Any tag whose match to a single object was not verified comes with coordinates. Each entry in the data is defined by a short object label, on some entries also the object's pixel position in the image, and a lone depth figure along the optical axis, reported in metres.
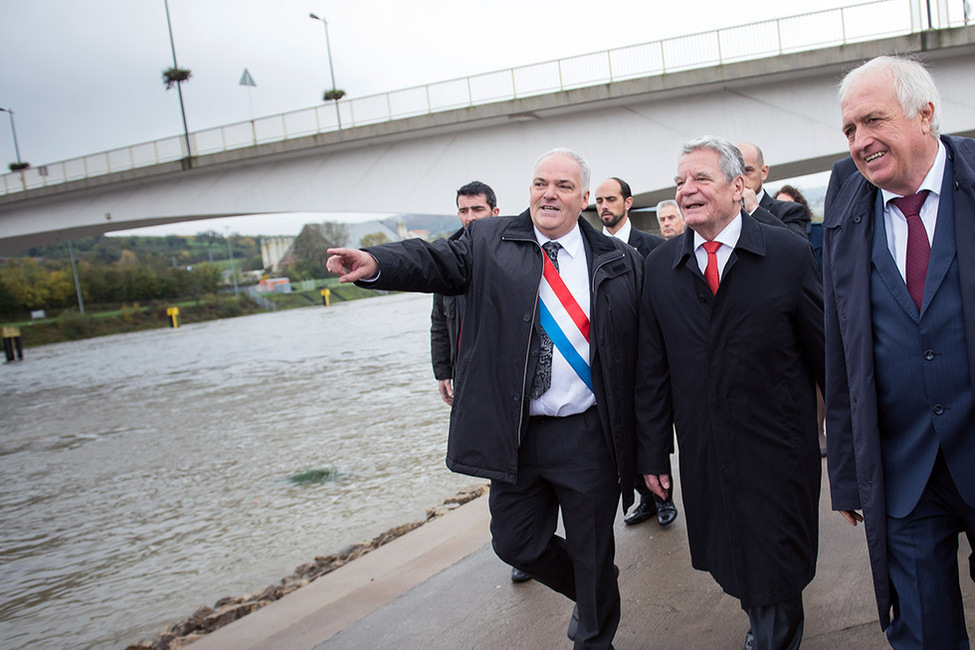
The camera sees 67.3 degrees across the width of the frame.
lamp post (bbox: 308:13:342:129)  18.97
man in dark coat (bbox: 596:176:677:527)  5.45
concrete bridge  14.48
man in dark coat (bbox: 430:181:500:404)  5.31
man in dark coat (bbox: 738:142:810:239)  5.14
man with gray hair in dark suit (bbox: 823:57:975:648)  2.05
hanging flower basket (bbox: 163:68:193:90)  25.23
